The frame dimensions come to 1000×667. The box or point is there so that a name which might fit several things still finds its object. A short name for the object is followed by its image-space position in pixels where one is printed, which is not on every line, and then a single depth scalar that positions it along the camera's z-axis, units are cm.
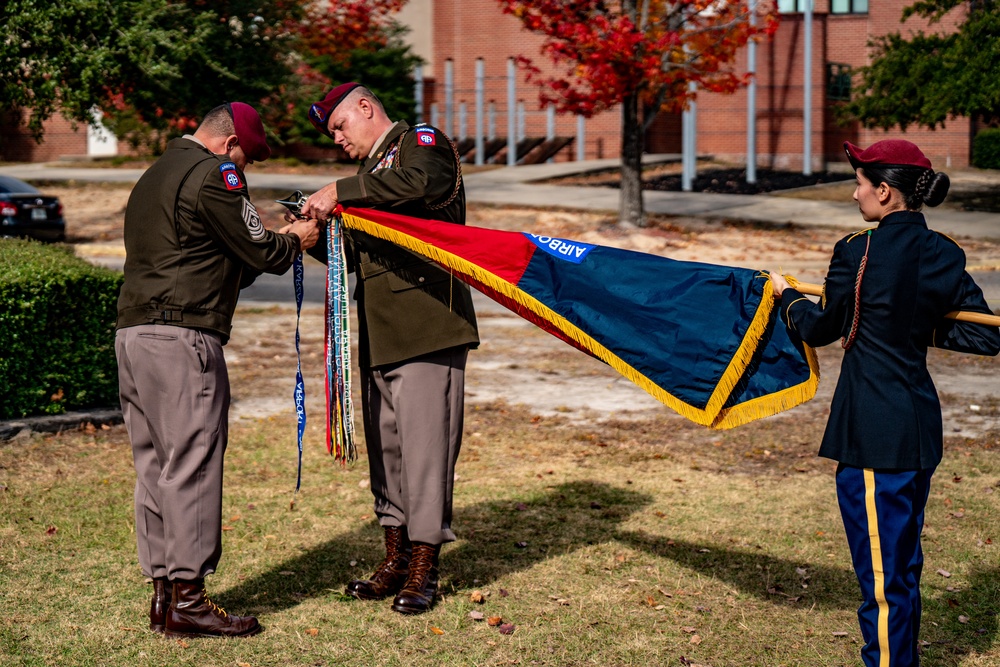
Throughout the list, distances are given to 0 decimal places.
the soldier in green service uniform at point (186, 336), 477
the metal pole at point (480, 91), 3229
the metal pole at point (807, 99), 2905
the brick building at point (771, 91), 3161
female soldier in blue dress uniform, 393
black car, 2077
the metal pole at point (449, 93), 3322
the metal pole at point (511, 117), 3097
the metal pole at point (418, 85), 3216
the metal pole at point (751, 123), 2734
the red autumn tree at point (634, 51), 1839
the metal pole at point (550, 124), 3447
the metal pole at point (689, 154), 2650
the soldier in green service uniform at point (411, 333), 523
